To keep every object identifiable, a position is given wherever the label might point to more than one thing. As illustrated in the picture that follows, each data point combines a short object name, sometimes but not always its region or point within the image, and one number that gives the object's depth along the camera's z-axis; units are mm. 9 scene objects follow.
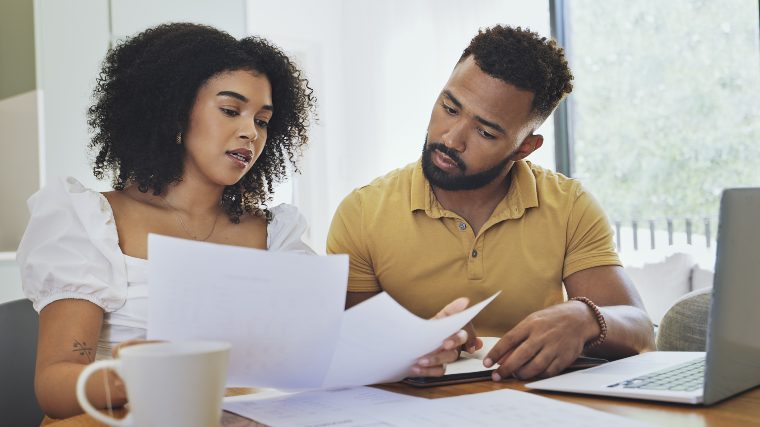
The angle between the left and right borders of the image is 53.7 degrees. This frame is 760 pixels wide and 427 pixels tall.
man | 1556
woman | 1195
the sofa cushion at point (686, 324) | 1565
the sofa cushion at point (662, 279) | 3033
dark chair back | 1098
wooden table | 754
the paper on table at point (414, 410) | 752
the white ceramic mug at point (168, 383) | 597
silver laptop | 756
